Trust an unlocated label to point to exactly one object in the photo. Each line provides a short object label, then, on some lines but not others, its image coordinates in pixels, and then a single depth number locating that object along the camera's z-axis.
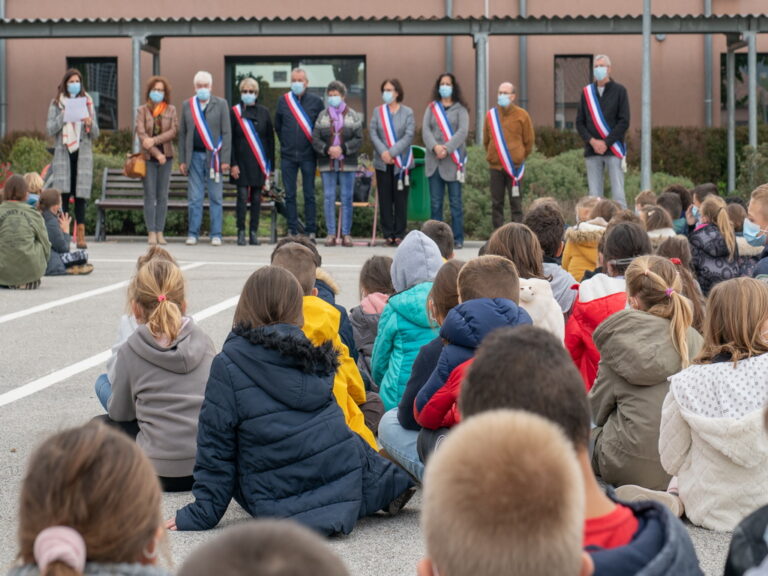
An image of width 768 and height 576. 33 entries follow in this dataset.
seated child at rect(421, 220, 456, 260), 9.23
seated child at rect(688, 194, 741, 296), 10.05
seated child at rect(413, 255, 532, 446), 5.46
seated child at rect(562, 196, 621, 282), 9.40
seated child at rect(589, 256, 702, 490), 5.96
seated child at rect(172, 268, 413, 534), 5.45
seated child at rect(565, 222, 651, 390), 6.91
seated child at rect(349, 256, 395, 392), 8.12
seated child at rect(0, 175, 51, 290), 13.34
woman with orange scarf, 17.86
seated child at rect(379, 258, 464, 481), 5.99
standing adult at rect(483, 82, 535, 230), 17.88
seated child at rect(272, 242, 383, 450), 6.37
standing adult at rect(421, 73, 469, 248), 17.91
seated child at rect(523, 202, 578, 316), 8.68
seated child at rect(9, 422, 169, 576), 2.53
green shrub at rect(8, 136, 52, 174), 22.81
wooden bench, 19.75
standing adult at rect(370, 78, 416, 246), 18.12
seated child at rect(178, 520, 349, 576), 1.77
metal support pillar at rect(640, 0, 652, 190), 20.42
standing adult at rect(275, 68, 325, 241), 18.30
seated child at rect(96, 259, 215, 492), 6.23
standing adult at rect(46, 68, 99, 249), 17.31
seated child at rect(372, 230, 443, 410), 6.79
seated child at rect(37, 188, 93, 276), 14.63
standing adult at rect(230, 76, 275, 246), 18.61
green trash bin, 19.47
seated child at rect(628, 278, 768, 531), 5.33
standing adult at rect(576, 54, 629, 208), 17.86
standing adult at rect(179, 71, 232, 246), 18.11
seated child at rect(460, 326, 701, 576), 2.79
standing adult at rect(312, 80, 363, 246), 18.17
